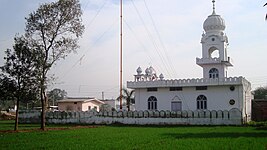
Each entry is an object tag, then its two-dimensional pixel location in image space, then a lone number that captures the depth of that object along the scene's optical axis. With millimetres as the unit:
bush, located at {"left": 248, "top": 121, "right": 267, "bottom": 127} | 30930
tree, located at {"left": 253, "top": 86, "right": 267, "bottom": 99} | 72125
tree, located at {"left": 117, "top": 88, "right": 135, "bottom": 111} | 59366
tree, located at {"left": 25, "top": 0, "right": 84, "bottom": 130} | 29375
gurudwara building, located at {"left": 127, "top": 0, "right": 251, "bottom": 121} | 40125
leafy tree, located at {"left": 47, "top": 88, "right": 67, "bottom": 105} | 116738
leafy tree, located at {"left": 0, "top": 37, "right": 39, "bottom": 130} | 28719
